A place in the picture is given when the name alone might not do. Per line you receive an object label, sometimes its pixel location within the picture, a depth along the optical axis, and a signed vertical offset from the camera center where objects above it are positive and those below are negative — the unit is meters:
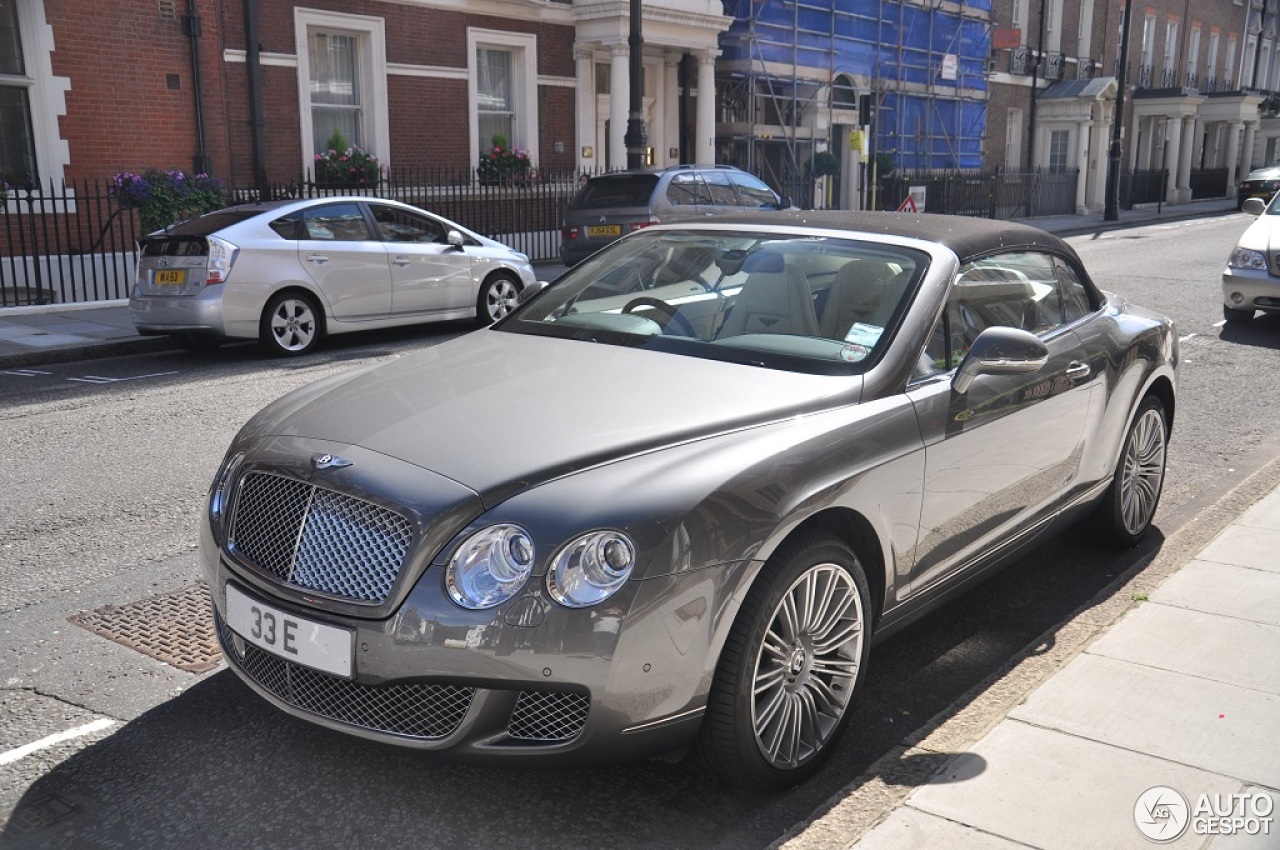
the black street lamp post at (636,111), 17.72 +0.86
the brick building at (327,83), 15.90 +1.34
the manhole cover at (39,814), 3.11 -1.70
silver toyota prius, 10.95 -1.01
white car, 12.38 -1.05
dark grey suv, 16.16 -0.41
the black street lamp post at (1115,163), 34.00 +0.28
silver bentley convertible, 2.92 -0.89
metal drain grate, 4.21 -1.70
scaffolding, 26.88 +2.27
